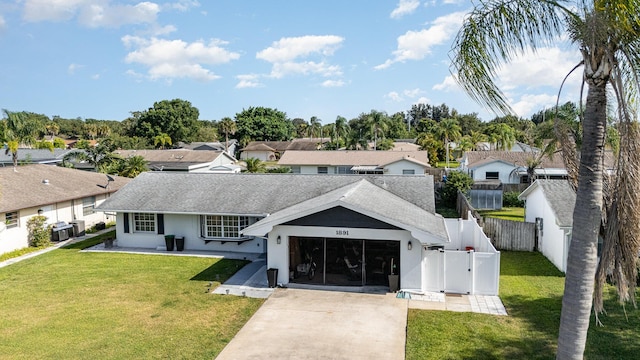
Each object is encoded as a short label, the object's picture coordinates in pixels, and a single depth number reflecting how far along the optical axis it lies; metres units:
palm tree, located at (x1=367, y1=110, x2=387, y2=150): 62.28
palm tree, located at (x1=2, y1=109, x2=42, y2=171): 37.03
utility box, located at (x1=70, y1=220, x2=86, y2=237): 24.83
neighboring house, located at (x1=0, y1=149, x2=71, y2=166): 49.65
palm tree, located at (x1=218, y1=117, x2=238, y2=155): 90.50
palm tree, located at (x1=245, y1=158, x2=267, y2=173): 45.12
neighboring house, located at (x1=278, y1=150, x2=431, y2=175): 42.47
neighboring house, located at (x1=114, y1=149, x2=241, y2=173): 48.53
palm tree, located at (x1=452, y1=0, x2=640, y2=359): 6.20
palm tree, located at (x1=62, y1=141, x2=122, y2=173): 39.19
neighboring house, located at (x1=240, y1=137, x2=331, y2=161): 79.88
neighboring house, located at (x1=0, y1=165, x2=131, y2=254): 21.30
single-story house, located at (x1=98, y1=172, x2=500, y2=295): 15.17
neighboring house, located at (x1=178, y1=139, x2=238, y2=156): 76.38
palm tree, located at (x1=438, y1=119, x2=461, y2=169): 59.03
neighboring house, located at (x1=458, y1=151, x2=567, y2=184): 39.00
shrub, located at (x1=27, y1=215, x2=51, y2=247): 22.39
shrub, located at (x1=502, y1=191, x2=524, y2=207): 34.75
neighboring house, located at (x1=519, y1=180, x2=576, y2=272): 17.50
